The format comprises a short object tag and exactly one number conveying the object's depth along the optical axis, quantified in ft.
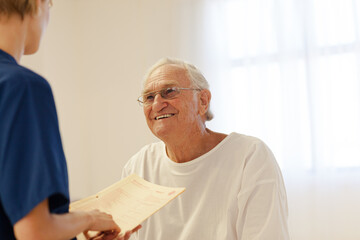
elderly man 4.76
